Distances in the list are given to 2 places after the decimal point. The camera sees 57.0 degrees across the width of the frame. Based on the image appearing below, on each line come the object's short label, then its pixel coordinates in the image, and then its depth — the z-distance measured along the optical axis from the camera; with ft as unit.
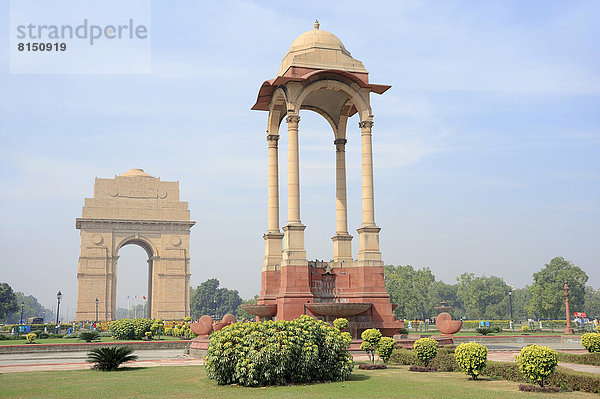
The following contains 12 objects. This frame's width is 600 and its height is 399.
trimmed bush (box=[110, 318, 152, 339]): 114.11
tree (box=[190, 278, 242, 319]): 456.04
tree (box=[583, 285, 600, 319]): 386.30
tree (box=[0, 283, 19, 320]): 276.41
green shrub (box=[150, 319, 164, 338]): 119.42
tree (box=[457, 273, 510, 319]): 318.24
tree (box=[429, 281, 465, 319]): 457.68
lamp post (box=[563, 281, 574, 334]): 121.49
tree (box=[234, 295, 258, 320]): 363.15
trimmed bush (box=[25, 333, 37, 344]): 106.73
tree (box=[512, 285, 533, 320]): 417.04
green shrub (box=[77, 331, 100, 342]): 105.09
